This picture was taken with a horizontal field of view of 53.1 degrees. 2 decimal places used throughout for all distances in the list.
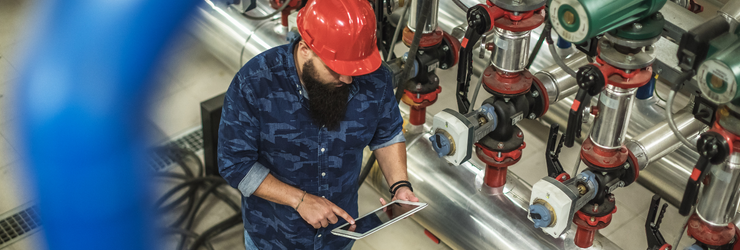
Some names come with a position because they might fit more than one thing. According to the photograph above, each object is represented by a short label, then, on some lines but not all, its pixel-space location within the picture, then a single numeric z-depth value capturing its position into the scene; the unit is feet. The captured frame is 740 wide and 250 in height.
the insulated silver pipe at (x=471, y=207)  8.77
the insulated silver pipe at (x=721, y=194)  6.86
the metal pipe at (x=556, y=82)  8.87
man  5.90
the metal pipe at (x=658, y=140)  8.09
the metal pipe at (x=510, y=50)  8.09
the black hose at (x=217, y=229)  9.81
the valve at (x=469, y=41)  7.93
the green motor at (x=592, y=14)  6.08
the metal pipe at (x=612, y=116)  7.22
